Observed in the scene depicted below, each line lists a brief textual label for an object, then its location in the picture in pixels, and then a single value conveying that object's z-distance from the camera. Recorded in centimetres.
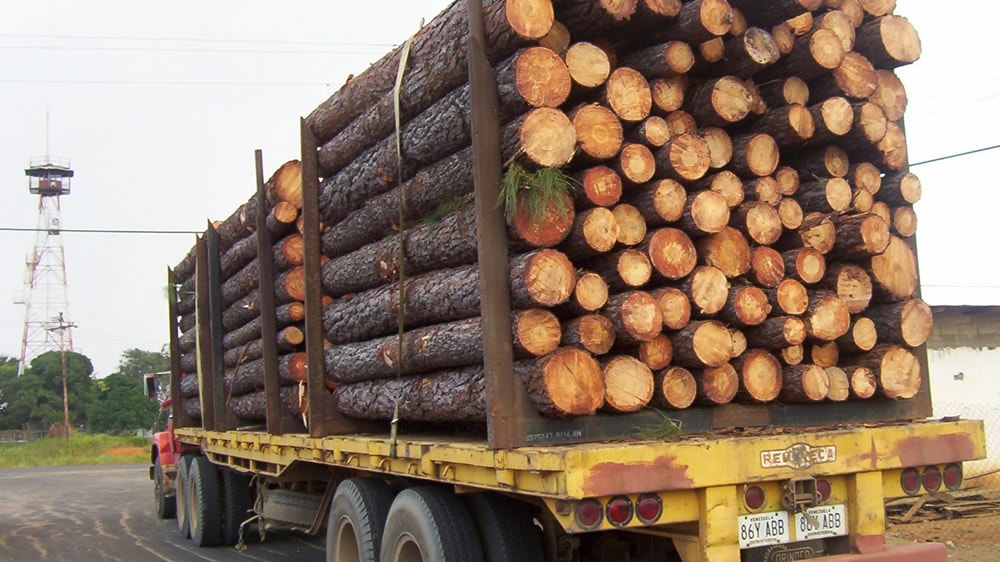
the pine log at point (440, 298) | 468
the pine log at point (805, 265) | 544
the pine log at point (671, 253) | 493
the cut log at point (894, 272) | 575
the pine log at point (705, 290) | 500
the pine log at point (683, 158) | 505
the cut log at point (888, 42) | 597
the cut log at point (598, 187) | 483
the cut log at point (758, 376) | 520
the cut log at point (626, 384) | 478
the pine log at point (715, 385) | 505
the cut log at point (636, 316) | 475
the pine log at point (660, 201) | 498
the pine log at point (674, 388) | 495
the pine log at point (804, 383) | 530
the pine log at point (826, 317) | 539
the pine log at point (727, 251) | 517
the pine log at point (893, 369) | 563
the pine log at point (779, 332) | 527
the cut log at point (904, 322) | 573
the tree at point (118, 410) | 5412
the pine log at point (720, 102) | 534
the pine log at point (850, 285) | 563
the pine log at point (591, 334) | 477
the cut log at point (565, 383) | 458
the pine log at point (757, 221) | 536
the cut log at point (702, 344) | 495
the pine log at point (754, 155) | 546
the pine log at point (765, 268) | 532
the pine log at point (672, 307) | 491
